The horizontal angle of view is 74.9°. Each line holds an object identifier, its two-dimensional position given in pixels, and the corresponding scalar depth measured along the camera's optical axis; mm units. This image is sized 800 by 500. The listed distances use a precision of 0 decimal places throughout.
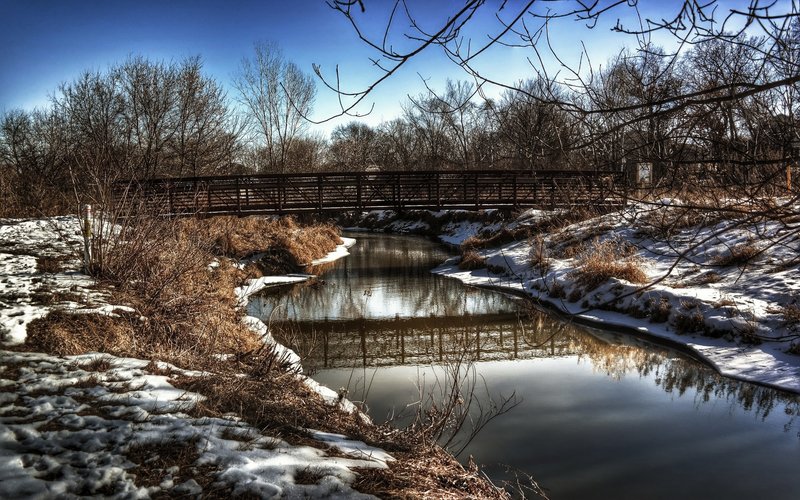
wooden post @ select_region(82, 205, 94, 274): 7648
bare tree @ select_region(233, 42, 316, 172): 31734
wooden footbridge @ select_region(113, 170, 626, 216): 19766
